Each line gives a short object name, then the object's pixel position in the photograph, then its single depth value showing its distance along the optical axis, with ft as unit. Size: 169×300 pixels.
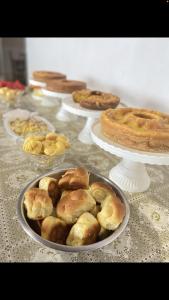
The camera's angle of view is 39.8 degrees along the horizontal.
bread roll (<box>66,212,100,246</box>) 1.37
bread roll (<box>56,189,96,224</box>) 1.50
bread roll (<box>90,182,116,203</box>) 1.66
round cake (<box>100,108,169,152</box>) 1.96
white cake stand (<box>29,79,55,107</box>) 4.68
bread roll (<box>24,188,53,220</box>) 1.49
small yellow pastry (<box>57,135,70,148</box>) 2.37
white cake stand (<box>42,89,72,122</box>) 3.86
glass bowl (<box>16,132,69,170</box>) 2.23
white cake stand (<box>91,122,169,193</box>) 1.90
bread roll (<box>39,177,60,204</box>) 1.69
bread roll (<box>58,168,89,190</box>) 1.70
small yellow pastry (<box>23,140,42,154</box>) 2.23
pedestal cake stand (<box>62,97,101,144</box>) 2.94
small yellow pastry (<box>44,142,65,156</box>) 2.23
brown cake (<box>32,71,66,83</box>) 4.73
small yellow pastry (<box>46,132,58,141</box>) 2.42
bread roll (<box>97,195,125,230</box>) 1.45
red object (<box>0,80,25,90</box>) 5.02
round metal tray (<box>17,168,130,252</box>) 1.29
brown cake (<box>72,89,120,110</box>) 3.02
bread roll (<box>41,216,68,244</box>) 1.41
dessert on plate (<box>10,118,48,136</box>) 2.98
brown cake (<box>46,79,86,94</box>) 3.80
